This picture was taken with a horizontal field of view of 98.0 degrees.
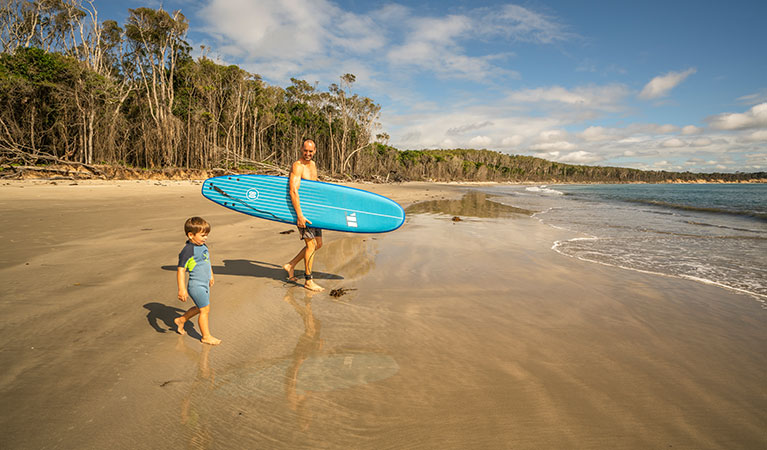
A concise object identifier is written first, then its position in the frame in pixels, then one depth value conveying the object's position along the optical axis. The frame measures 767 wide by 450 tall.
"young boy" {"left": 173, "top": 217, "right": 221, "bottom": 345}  2.48
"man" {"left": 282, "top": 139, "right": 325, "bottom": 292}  3.82
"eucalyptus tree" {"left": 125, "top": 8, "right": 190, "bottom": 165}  24.98
